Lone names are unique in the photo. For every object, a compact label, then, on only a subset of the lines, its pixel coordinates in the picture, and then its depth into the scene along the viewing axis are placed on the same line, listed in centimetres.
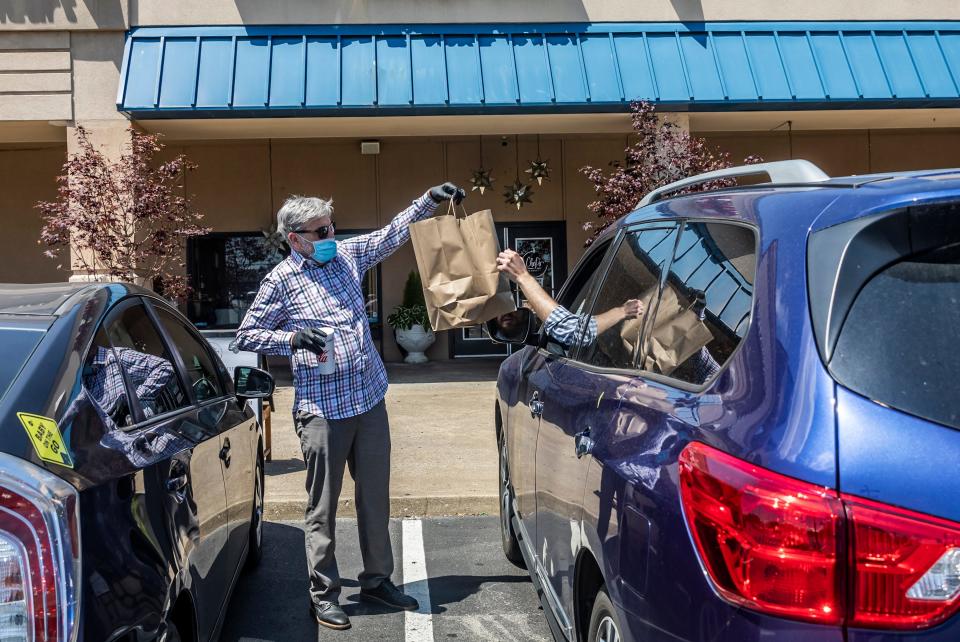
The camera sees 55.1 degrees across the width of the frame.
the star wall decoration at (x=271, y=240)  1481
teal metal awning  1124
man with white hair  430
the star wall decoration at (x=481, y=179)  1459
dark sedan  191
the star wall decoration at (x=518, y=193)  1471
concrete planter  1478
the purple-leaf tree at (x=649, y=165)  1061
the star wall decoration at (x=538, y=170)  1470
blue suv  168
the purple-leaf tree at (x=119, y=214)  1021
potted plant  1475
